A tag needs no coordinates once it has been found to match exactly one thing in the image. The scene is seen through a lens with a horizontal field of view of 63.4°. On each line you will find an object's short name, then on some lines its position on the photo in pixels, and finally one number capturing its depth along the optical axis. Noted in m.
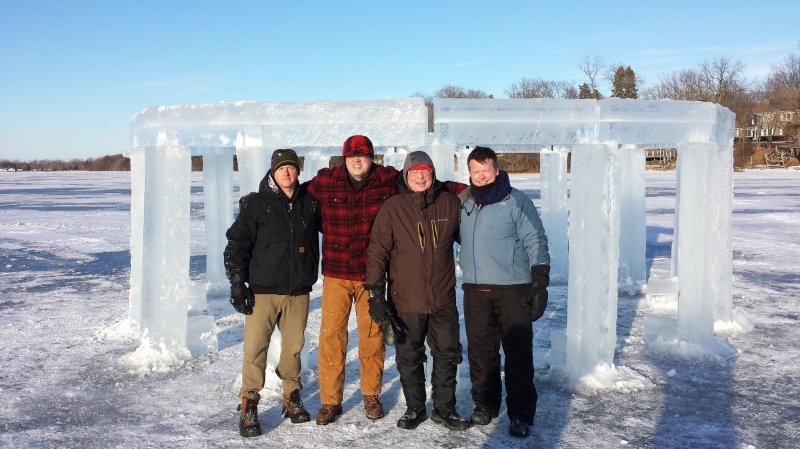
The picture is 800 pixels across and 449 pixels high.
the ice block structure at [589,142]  5.04
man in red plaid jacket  4.18
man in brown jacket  4.02
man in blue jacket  4.04
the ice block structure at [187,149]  5.01
